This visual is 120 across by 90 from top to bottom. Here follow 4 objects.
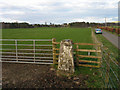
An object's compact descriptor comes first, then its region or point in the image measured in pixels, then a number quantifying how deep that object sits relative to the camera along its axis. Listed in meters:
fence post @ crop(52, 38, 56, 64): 5.33
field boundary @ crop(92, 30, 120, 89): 3.67
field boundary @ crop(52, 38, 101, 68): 4.87
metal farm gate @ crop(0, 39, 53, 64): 5.76
